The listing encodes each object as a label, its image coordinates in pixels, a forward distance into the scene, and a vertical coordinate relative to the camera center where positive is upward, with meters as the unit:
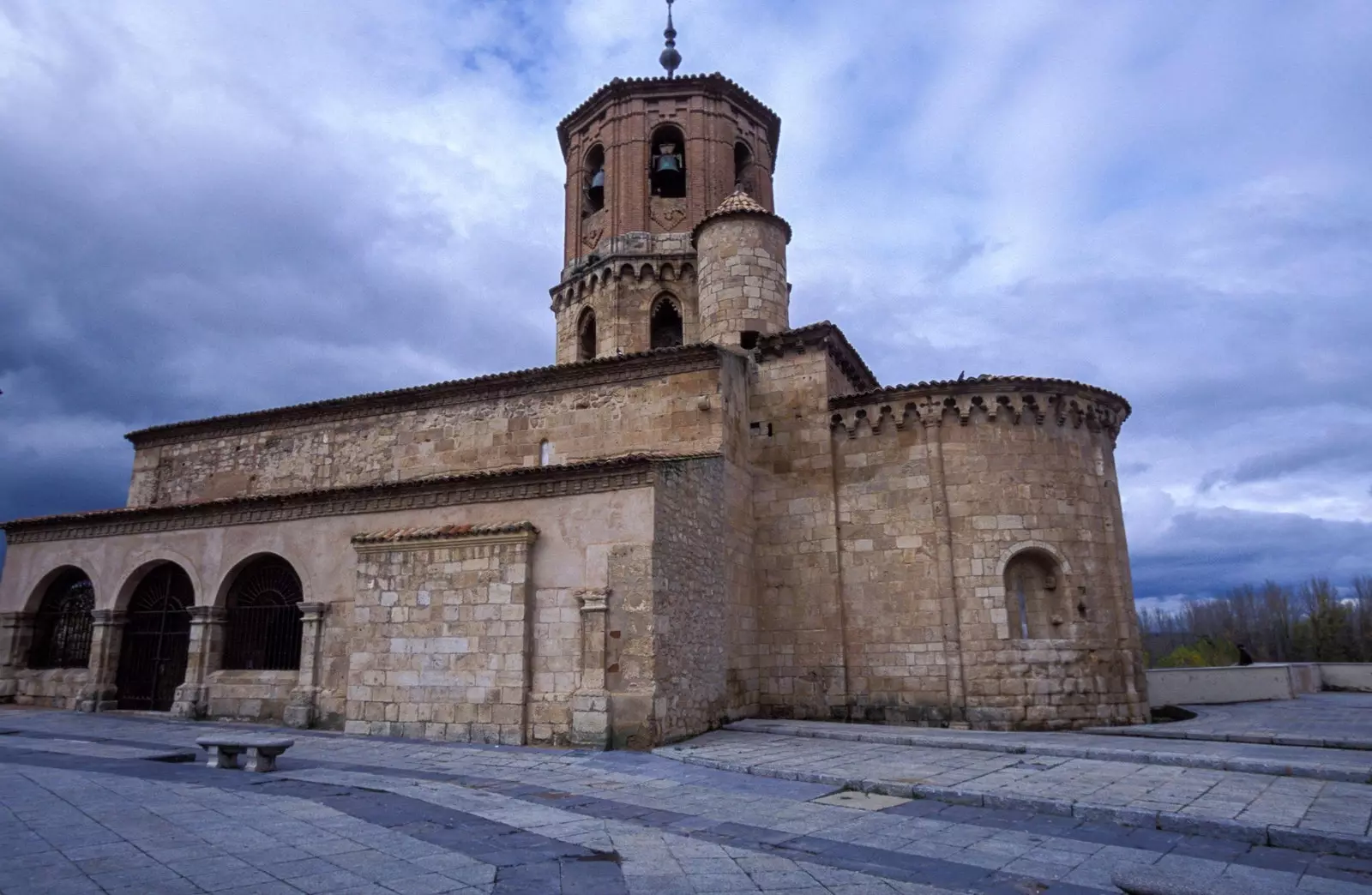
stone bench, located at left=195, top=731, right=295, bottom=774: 8.80 -1.14
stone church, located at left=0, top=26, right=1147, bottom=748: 11.70 +1.26
